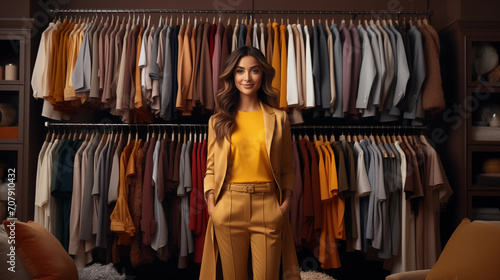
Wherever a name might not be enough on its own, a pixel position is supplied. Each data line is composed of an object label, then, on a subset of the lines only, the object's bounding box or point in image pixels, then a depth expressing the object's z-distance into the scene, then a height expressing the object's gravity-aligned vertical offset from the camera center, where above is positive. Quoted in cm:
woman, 229 -19
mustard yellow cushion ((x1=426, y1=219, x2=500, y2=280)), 212 -56
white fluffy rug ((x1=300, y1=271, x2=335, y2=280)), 365 -111
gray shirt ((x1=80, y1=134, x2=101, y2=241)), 352 -48
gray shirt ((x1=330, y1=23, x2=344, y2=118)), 366 +57
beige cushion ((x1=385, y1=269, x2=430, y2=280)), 229 -69
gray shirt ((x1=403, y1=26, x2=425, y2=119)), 365 +54
